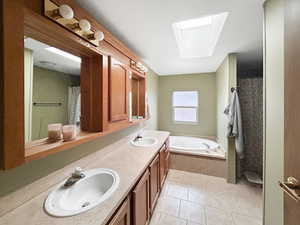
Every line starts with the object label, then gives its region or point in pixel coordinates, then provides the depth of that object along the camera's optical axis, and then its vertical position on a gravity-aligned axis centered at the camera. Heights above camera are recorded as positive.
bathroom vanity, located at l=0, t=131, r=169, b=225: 0.68 -0.56
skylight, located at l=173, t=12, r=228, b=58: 1.54 +1.12
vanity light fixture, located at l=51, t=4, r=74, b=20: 0.80 +0.65
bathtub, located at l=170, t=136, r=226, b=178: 2.49 -0.99
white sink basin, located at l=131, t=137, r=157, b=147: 2.23 -0.51
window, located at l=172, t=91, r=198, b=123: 3.84 +0.20
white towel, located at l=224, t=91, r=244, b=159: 2.17 -0.18
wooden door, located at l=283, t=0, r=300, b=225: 0.62 +0.01
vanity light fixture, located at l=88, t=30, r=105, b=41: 1.08 +0.67
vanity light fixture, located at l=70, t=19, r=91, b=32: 0.95 +0.67
